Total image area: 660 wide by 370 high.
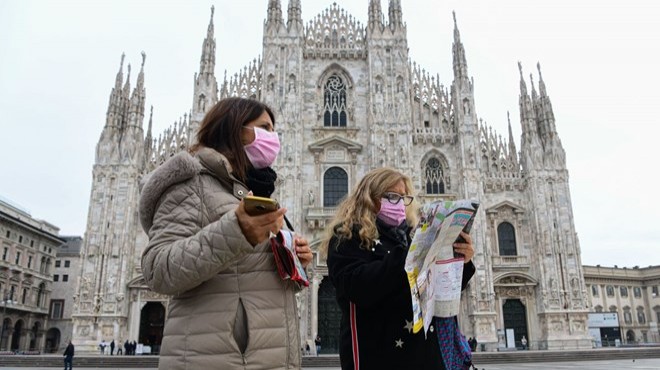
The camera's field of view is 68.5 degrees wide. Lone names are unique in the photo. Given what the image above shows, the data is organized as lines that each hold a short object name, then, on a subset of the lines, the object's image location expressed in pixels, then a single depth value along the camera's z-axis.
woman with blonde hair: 3.04
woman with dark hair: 2.07
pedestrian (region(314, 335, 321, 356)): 23.84
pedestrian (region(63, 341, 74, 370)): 17.00
